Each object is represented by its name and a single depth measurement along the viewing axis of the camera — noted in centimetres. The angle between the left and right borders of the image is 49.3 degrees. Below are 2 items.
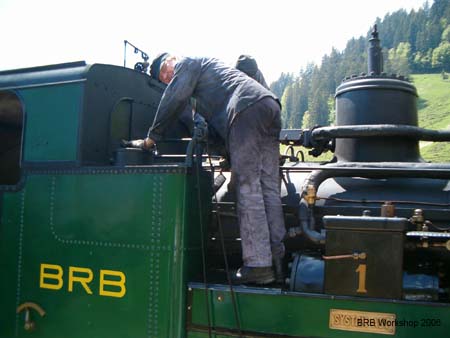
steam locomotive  276
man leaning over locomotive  309
